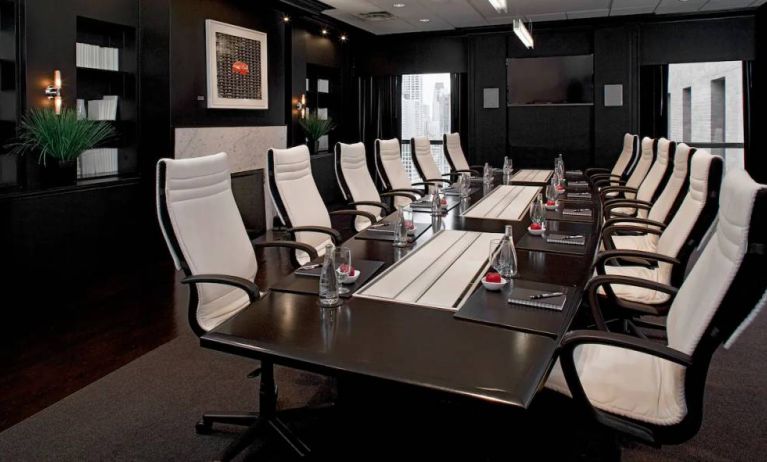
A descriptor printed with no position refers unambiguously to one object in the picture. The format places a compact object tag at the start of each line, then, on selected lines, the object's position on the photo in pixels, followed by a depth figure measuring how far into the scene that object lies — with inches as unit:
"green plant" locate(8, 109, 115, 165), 163.2
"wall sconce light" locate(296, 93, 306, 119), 304.0
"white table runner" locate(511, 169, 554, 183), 217.2
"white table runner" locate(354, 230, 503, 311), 71.0
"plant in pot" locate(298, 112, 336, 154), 308.5
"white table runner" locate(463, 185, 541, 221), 135.2
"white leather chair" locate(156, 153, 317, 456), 86.4
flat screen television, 335.3
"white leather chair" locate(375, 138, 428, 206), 206.4
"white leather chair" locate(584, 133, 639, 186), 240.1
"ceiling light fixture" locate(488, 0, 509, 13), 165.9
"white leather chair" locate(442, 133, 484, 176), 282.5
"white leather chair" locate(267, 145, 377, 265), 128.0
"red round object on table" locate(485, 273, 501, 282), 73.2
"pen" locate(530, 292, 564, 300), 68.4
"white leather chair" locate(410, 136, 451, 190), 245.3
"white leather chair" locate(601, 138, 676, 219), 156.5
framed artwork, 230.5
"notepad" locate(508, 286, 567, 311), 65.8
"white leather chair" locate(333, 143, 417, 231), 169.8
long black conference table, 48.8
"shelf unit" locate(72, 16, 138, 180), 197.6
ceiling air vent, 305.0
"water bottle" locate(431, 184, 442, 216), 133.8
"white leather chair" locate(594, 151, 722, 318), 96.7
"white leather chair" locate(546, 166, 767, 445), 54.6
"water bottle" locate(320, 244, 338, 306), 68.6
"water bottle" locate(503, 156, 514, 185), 212.0
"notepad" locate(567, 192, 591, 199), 165.5
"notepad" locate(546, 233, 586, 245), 99.8
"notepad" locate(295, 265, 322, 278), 80.9
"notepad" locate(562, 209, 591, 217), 132.2
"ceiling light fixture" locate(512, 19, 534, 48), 212.5
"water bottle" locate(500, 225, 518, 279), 77.4
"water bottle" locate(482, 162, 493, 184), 193.1
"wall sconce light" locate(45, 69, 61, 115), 170.6
